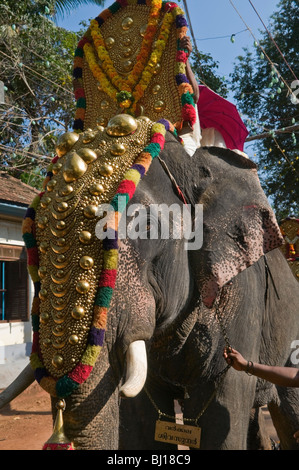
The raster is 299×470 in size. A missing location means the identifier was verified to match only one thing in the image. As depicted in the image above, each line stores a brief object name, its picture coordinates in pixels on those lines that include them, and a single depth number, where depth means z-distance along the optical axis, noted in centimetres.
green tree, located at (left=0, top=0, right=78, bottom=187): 965
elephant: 162
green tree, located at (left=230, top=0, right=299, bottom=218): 1338
